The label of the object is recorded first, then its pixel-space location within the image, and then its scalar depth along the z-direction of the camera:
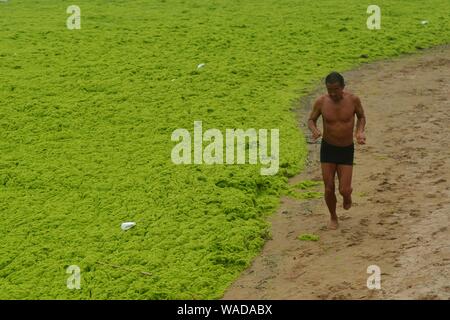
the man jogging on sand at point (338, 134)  12.09
